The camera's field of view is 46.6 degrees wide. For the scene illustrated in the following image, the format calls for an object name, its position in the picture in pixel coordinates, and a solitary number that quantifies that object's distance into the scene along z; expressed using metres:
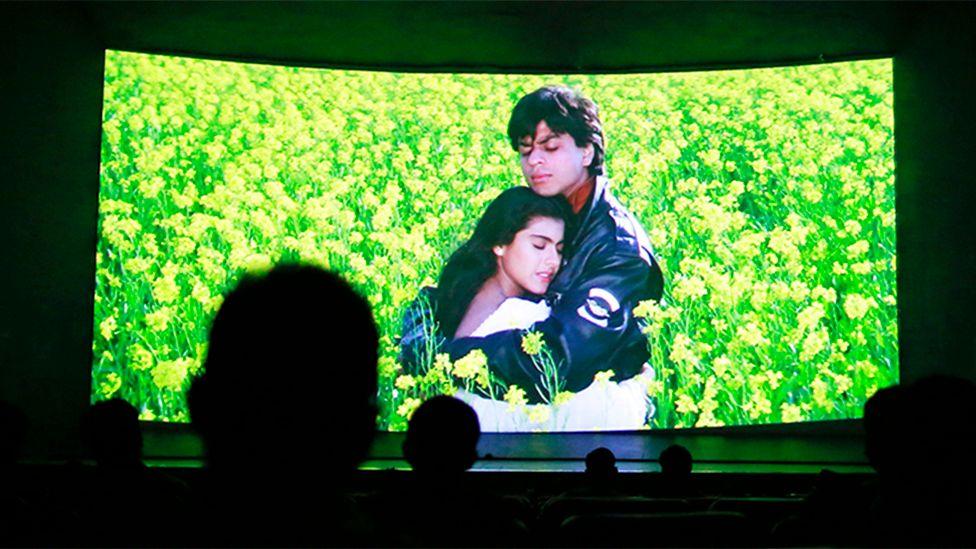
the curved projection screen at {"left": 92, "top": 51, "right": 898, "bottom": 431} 7.51
